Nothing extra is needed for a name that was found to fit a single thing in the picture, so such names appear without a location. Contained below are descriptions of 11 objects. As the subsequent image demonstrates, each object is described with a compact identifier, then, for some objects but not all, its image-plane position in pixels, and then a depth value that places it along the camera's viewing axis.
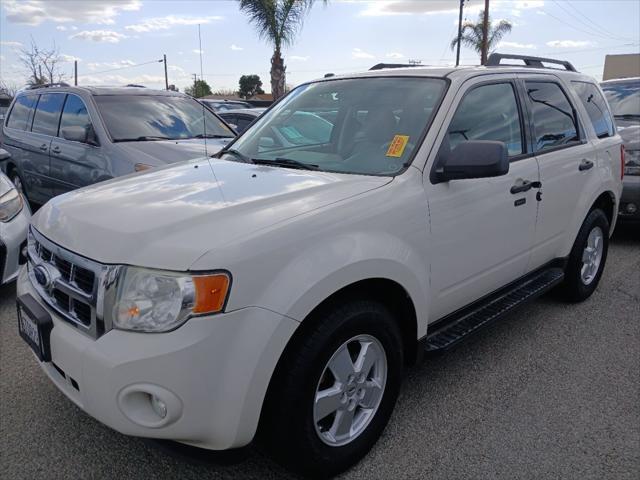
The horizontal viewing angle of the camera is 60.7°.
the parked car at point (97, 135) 5.62
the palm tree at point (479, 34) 28.19
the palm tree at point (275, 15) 17.94
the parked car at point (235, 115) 10.91
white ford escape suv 1.91
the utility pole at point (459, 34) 28.23
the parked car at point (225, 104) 16.22
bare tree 25.23
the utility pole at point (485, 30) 27.38
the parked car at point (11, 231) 4.14
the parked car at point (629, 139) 6.00
